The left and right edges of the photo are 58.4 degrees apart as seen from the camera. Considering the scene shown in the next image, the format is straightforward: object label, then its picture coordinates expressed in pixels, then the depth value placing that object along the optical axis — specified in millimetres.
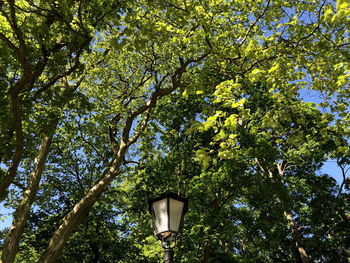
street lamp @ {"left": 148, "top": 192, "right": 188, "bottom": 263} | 3824
